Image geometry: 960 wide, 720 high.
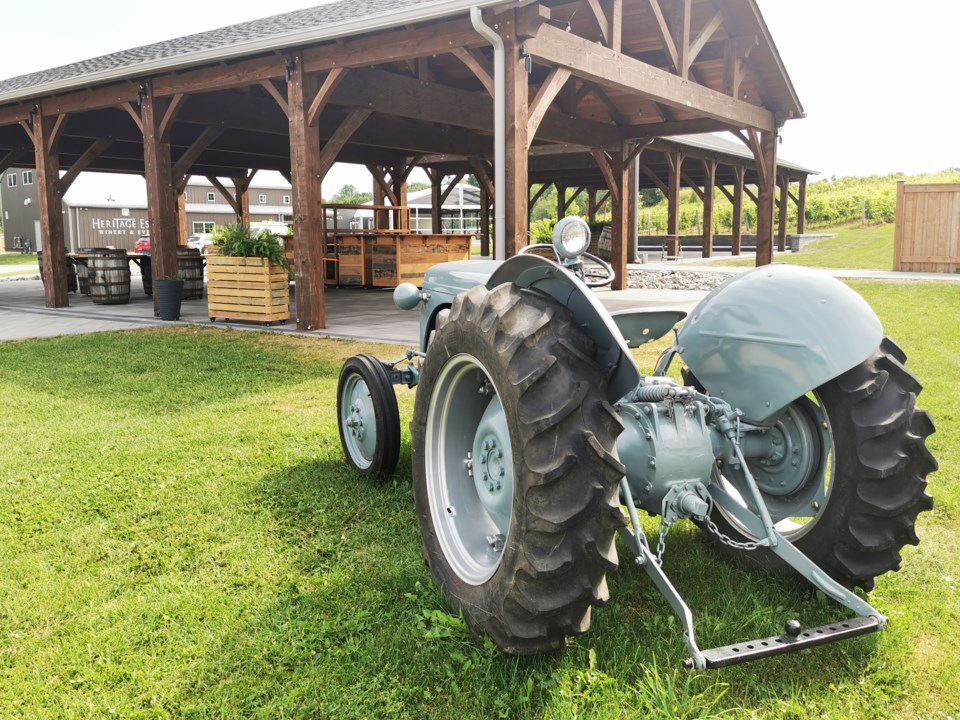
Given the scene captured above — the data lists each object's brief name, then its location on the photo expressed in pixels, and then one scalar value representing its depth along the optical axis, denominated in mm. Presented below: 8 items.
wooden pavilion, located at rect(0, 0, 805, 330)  8172
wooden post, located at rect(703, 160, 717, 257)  25500
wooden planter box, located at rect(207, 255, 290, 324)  10430
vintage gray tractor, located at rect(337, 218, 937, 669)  2070
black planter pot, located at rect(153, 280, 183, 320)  11117
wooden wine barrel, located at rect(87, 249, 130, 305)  13766
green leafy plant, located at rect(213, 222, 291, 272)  10430
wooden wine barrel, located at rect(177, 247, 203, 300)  14930
